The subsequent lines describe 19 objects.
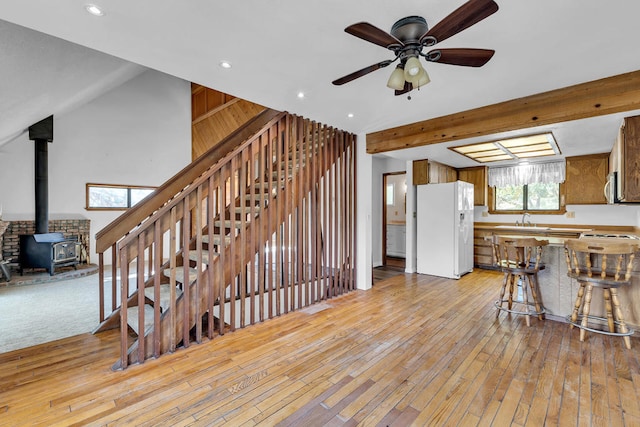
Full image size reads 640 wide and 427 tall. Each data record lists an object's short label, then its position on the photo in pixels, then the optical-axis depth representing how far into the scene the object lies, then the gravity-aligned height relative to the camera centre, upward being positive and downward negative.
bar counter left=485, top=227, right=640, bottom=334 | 2.92 -0.84
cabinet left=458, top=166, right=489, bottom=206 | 6.23 +0.66
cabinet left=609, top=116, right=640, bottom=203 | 2.93 +0.53
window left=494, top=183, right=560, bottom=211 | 5.70 +0.31
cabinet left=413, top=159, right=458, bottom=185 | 5.44 +0.78
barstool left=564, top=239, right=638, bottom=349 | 2.57 -0.61
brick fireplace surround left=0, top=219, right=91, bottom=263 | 5.66 -0.38
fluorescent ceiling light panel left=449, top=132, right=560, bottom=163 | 4.07 +1.01
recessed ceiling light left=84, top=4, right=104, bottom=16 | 1.72 +1.22
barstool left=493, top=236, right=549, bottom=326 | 3.13 -0.60
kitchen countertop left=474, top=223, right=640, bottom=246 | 4.89 -0.32
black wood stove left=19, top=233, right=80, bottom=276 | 5.48 -0.72
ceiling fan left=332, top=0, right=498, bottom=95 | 1.57 +1.02
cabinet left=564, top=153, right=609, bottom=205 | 4.90 +0.58
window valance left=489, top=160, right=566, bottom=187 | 5.44 +0.76
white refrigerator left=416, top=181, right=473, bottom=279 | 5.09 -0.29
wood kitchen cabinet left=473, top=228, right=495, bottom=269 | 5.87 -0.76
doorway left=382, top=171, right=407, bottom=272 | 6.34 -0.15
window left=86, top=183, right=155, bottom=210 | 6.70 +0.44
